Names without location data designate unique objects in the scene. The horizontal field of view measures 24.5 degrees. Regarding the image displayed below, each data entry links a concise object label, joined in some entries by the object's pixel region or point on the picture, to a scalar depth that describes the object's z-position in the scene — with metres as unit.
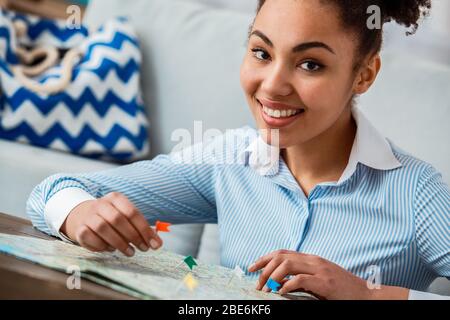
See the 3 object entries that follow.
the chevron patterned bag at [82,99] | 1.88
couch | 1.60
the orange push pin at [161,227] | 1.09
